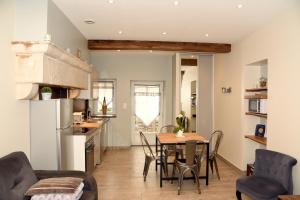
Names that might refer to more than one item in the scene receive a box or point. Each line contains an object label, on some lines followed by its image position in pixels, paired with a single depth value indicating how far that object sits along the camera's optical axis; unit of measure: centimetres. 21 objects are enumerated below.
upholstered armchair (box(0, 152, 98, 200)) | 210
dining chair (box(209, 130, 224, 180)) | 429
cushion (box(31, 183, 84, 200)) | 213
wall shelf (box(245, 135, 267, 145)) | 412
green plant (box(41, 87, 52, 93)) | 314
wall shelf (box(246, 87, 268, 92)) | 419
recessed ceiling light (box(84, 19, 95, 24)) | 383
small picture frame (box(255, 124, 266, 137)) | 448
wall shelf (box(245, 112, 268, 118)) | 414
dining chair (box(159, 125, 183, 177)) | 431
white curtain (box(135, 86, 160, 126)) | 733
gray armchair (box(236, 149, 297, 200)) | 288
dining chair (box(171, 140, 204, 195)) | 375
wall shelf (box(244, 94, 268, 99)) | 405
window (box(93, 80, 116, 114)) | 710
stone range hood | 264
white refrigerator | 299
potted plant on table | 461
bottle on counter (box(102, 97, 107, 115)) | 693
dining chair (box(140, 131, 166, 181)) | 436
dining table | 406
